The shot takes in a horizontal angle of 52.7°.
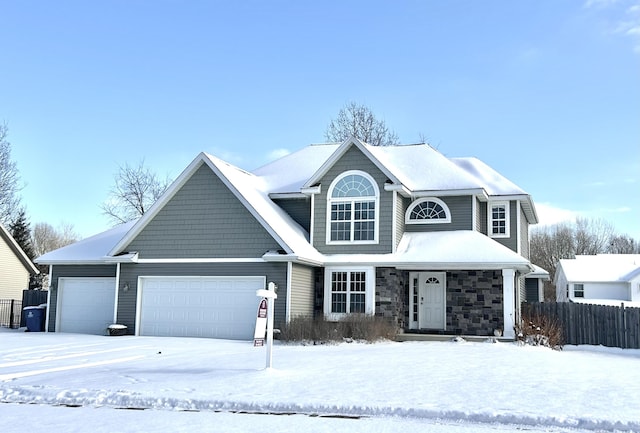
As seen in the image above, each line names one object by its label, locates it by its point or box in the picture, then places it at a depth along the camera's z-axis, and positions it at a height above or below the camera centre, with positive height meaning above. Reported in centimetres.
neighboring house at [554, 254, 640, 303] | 4427 +133
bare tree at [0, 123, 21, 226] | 3981 +641
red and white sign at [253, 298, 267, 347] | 1177 -57
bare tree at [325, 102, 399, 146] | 4112 +1066
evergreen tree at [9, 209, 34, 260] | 4062 +362
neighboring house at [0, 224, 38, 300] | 3335 +109
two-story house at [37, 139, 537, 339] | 1998 +120
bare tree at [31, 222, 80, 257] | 6661 +586
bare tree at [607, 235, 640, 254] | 6754 +562
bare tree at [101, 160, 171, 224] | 4081 +616
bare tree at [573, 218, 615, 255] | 6600 +574
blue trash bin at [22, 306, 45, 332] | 2280 -104
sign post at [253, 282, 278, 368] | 1163 -45
